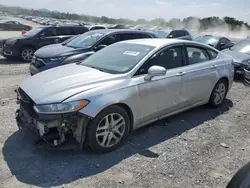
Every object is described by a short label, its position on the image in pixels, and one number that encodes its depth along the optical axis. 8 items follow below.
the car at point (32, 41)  8.38
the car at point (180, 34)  10.62
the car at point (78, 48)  5.43
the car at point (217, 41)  8.95
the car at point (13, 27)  27.23
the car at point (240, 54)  6.46
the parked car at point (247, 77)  4.55
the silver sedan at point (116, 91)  2.52
